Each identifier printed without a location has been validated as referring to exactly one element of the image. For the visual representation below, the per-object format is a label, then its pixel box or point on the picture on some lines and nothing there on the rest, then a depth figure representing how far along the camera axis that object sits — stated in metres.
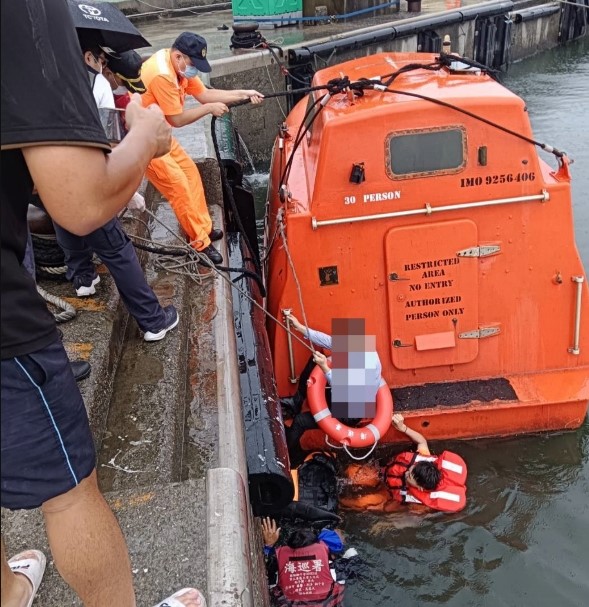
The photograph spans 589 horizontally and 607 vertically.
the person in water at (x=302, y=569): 3.38
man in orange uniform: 4.46
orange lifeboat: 4.05
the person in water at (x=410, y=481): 4.07
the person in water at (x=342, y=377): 4.14
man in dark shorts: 1.25
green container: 15.16
